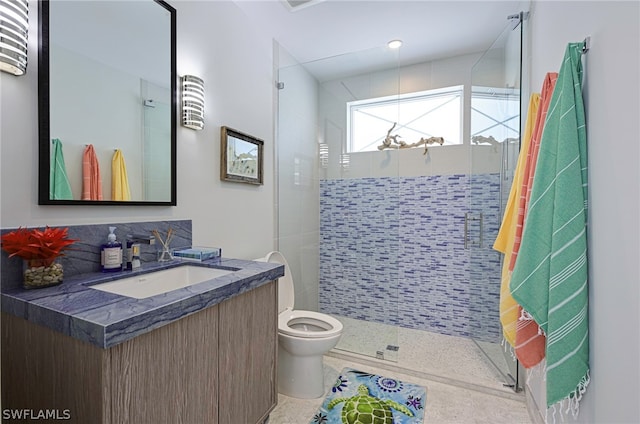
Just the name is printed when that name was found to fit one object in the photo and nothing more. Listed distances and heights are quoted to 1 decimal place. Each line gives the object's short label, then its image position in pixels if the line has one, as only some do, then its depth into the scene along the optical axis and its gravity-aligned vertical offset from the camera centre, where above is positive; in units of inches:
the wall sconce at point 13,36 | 36.7 +22.3
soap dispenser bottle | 49.6 -7.4
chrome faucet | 53.4 -7.0
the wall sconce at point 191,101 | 64.3 +23.9
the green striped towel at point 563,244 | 39.5 -4.6
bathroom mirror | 43.8 +18.7
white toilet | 70.7 -36.5
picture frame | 75.0 +14.8
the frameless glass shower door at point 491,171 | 78.7 +11.8
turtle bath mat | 65.2 -45.7
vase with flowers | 38.2 -5.2
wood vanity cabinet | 31.0 -19.7
